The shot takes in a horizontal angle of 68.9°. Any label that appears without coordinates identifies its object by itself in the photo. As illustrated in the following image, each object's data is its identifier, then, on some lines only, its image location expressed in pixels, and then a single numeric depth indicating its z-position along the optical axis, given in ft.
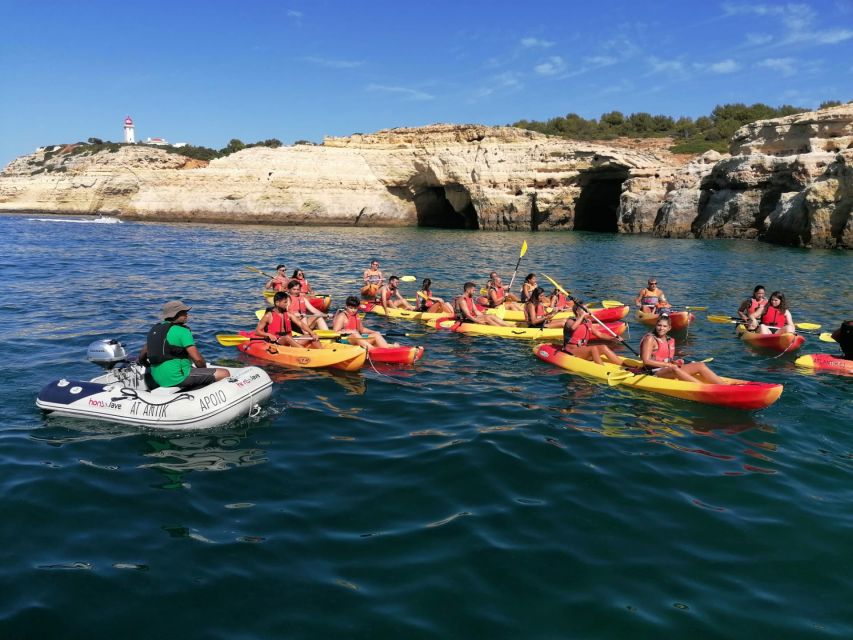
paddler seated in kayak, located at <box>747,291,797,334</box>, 40.16
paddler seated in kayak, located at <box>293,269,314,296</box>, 49.41
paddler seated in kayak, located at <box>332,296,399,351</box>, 37.58
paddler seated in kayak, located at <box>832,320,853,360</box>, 33.76
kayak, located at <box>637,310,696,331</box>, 43.62
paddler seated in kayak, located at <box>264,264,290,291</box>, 51.57
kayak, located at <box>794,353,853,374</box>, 32.83
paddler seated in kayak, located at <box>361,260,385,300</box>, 56.85
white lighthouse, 357.00
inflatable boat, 23.44
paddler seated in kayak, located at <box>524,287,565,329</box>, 43.21
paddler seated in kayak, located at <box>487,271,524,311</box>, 49.42
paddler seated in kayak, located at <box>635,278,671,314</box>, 46.93
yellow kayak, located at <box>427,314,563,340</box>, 41.34
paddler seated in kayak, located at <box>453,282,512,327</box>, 43.19
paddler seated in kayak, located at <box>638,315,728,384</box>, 29.27
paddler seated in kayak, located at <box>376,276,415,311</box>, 49.88
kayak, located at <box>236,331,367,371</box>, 32.63
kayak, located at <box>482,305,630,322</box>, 45.27
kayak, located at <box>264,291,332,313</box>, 51.60
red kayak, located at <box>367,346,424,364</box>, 34.06
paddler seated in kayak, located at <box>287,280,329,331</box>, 40.75
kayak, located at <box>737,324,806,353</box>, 37.73
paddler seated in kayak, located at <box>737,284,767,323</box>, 42.60
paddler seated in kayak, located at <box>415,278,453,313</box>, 47.78
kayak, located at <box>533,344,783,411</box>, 26.43
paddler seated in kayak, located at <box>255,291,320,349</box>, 35.60
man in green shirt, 23.70
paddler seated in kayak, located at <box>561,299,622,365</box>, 34.28
